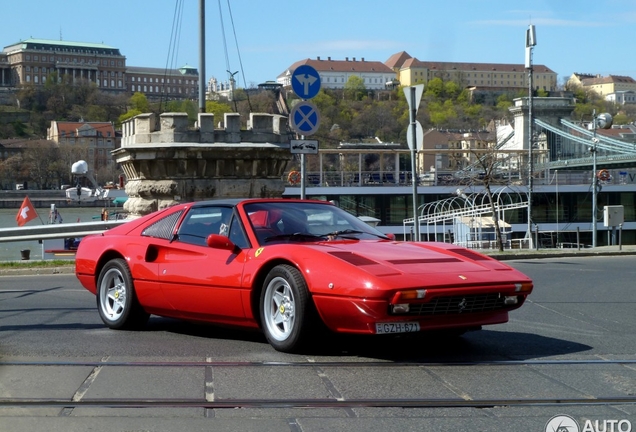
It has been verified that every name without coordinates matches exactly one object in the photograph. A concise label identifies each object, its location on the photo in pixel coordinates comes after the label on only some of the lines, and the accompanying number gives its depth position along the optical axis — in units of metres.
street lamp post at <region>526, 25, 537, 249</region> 34.72
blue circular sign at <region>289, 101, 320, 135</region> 14.51
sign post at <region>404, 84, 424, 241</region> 16.88
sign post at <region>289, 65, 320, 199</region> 14.53
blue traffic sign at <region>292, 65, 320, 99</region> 14.77
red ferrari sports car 6.12
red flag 30.06
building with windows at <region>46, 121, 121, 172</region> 84.12
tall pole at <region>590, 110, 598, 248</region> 34.59
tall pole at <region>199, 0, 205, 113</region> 19.00
